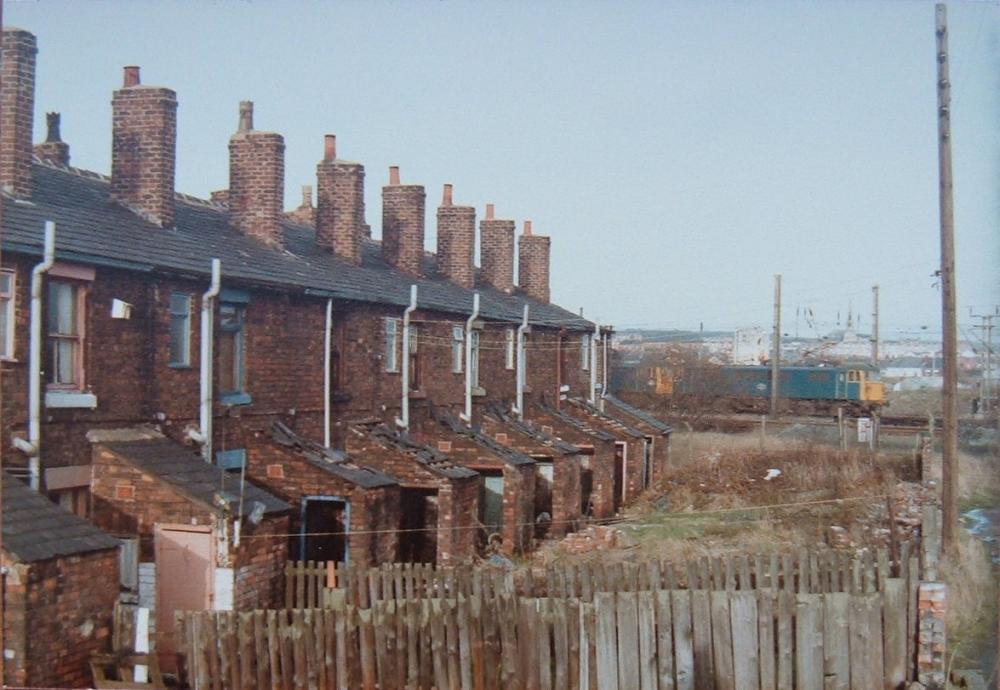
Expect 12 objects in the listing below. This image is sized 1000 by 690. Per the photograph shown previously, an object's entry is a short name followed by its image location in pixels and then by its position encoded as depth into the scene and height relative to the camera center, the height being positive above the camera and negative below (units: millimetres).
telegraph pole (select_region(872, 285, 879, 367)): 53125 +1865
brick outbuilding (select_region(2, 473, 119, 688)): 9180 -2103
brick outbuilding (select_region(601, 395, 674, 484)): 30583 -1935
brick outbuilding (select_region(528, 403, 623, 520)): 25547 -2301
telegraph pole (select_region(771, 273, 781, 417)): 40769 +944
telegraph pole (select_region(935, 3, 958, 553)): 16500 +836
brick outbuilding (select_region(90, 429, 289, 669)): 12039 -1976
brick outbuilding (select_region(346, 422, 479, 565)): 17234 -2229
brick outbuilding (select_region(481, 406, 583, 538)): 22781 -2355
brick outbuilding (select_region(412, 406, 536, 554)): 20219 -2206
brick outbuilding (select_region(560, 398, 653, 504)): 28672 -2249
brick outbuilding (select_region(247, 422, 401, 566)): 15297 -2012
